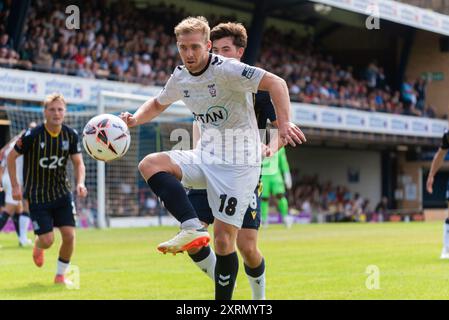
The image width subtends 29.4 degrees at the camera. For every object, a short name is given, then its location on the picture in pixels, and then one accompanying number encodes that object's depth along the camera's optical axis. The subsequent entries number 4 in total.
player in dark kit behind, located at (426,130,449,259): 12.06
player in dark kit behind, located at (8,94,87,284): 10.23
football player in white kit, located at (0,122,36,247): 16.67
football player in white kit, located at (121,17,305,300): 6.72
